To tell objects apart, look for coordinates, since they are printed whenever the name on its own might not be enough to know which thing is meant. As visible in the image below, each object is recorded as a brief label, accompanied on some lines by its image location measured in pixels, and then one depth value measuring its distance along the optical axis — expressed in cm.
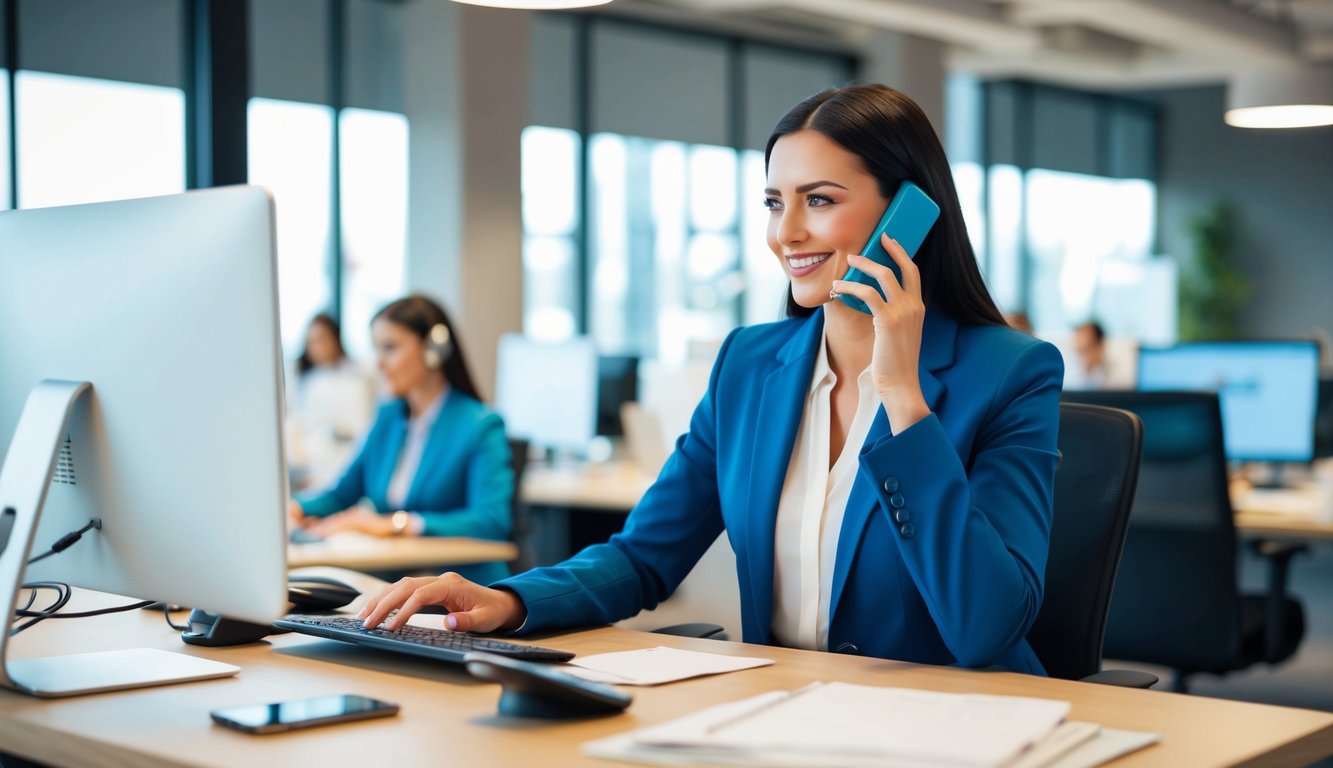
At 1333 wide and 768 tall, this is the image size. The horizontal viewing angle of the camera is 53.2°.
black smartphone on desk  124
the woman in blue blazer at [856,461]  157
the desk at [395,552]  328
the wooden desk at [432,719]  118
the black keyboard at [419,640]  147
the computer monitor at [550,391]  539
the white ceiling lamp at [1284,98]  545
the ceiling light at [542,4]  263
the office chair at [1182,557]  323
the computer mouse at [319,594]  188
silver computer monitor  130
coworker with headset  378
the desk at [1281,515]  385
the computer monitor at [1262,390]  452
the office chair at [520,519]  435
